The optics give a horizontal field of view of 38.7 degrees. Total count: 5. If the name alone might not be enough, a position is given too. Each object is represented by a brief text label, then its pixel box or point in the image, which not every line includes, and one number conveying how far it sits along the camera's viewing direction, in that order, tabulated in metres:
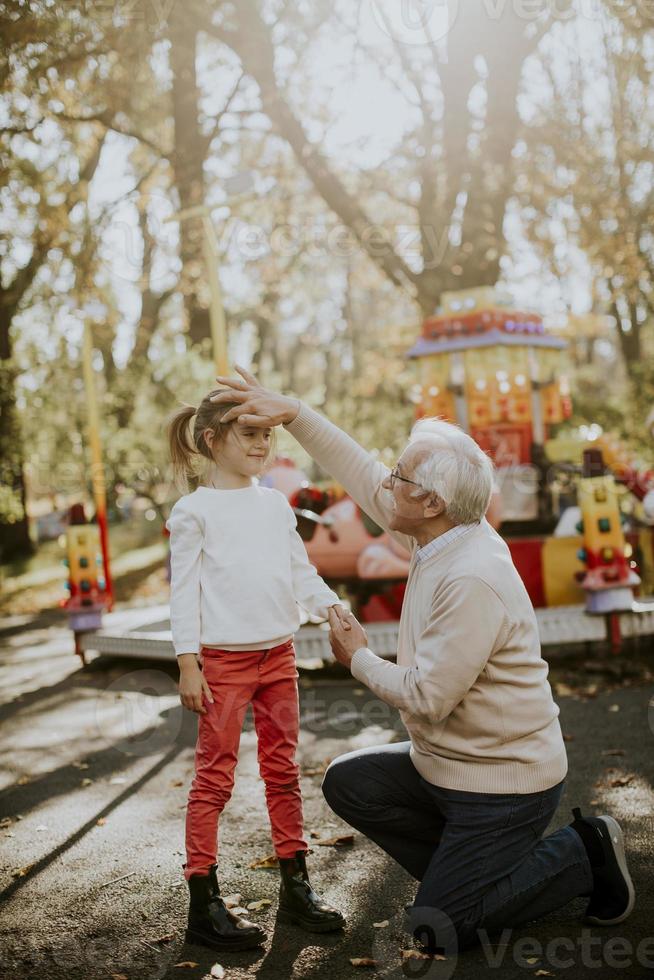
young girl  2.99
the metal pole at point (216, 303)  7.63
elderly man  2.73
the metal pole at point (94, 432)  8.88
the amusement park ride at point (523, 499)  6.62
